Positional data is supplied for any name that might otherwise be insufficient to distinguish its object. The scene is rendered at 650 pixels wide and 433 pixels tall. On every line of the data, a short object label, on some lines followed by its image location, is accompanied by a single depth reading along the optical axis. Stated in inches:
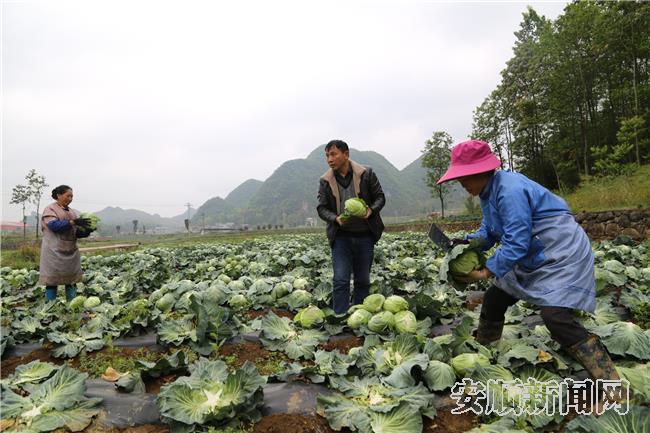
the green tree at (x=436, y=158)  1720.0
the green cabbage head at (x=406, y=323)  153.4
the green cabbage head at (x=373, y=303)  170.6
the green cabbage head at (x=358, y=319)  163.3
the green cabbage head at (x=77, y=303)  206.0
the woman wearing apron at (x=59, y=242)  239.9
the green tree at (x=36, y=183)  1621.6
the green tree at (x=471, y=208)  1469.0
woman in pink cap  102.0
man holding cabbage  183.5
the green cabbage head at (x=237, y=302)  204.7
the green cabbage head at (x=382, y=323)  157.3
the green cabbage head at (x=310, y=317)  168.9
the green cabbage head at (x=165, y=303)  196.2
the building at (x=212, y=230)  3243.6
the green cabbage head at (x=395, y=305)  166.6
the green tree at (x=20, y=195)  1612.9
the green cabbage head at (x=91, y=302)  212.0
